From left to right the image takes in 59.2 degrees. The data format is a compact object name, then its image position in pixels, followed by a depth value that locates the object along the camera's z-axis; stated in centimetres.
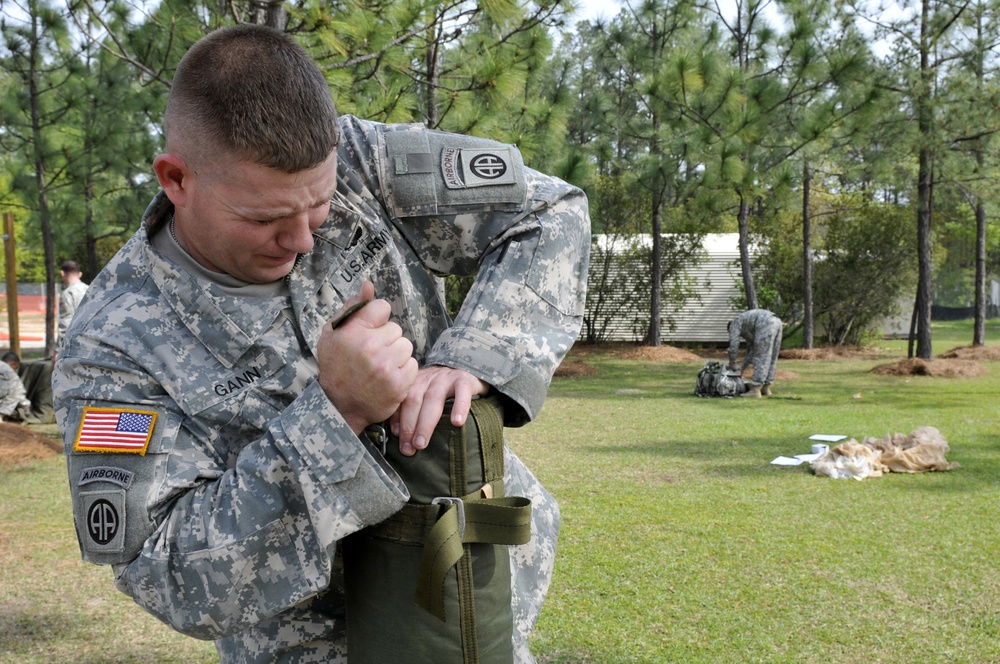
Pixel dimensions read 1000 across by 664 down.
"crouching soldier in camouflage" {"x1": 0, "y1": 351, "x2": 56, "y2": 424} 1088
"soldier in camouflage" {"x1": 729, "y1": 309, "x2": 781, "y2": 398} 1377
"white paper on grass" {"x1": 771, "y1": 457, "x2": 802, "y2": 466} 845
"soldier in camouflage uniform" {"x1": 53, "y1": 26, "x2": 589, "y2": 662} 112
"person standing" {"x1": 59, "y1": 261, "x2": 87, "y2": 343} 1120
